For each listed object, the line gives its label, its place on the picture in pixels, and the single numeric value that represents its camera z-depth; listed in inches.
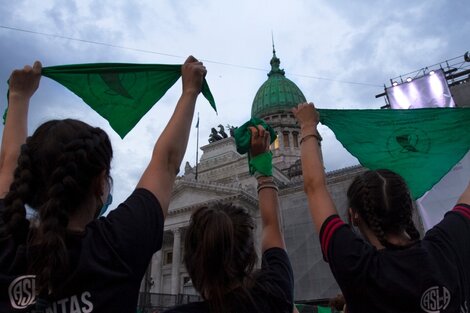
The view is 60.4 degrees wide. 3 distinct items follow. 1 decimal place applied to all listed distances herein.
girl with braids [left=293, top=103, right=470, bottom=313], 78.9
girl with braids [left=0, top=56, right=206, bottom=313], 63.8
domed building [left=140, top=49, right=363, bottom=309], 1229.7
